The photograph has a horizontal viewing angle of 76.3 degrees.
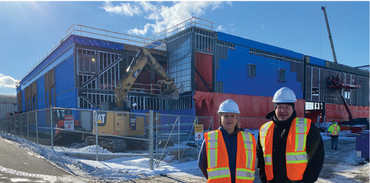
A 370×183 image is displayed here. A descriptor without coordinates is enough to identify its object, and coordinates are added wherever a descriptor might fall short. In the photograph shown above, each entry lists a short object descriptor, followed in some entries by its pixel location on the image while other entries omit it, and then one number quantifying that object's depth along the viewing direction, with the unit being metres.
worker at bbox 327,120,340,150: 12.98
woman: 2.98
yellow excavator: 12.32
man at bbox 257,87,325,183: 2.93
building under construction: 20.52
